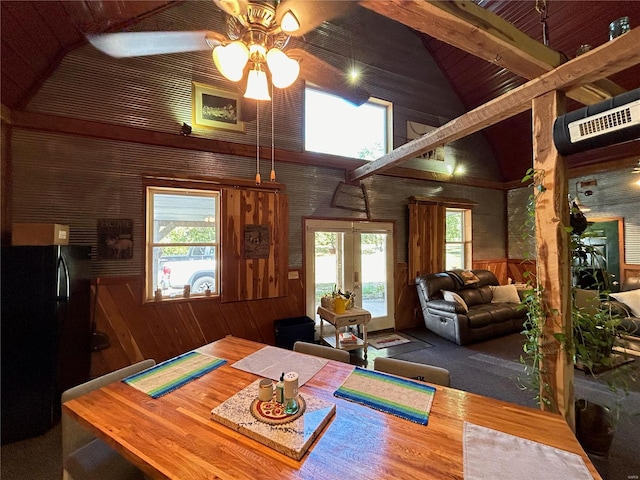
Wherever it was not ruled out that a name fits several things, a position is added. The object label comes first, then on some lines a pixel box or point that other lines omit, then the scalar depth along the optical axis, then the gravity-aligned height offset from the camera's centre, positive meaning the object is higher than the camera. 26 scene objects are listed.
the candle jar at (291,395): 1.25 -0.70
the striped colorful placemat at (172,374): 1.50 -0.79
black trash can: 3.56 -1.19
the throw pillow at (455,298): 4.21 -0.88
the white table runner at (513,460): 0.91 -0.77
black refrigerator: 2.14 -0.75
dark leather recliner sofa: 4.13 -1.09
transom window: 4.38 +1.99
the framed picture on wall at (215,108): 3.61 +1.85
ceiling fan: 1.40 +1.20
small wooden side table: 3.47 -0.99
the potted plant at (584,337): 1.71 -0.61
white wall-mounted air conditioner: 1.32 +0.62
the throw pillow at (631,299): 3.88 -0.83
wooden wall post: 1.66 -0.14
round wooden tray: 1.18 -0.76
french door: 4.29 -0.34
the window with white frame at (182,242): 3.36 +0.02
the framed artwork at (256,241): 3.76 +0.04
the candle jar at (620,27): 1.49 +1.18
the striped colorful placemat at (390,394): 1.26 -0.77
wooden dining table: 0.95 -0.78
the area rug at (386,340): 4.16 -1.56
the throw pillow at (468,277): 4.86 -0.63
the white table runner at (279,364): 1.67 -0.80
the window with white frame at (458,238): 5.72 +0.10
